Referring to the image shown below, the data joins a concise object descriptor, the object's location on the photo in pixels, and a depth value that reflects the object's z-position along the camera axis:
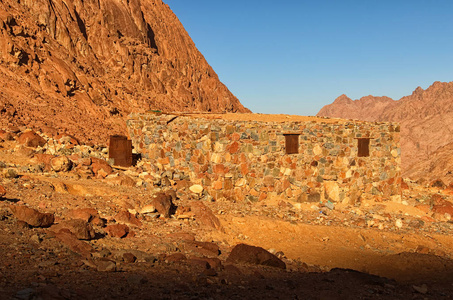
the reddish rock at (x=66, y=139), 13.98
